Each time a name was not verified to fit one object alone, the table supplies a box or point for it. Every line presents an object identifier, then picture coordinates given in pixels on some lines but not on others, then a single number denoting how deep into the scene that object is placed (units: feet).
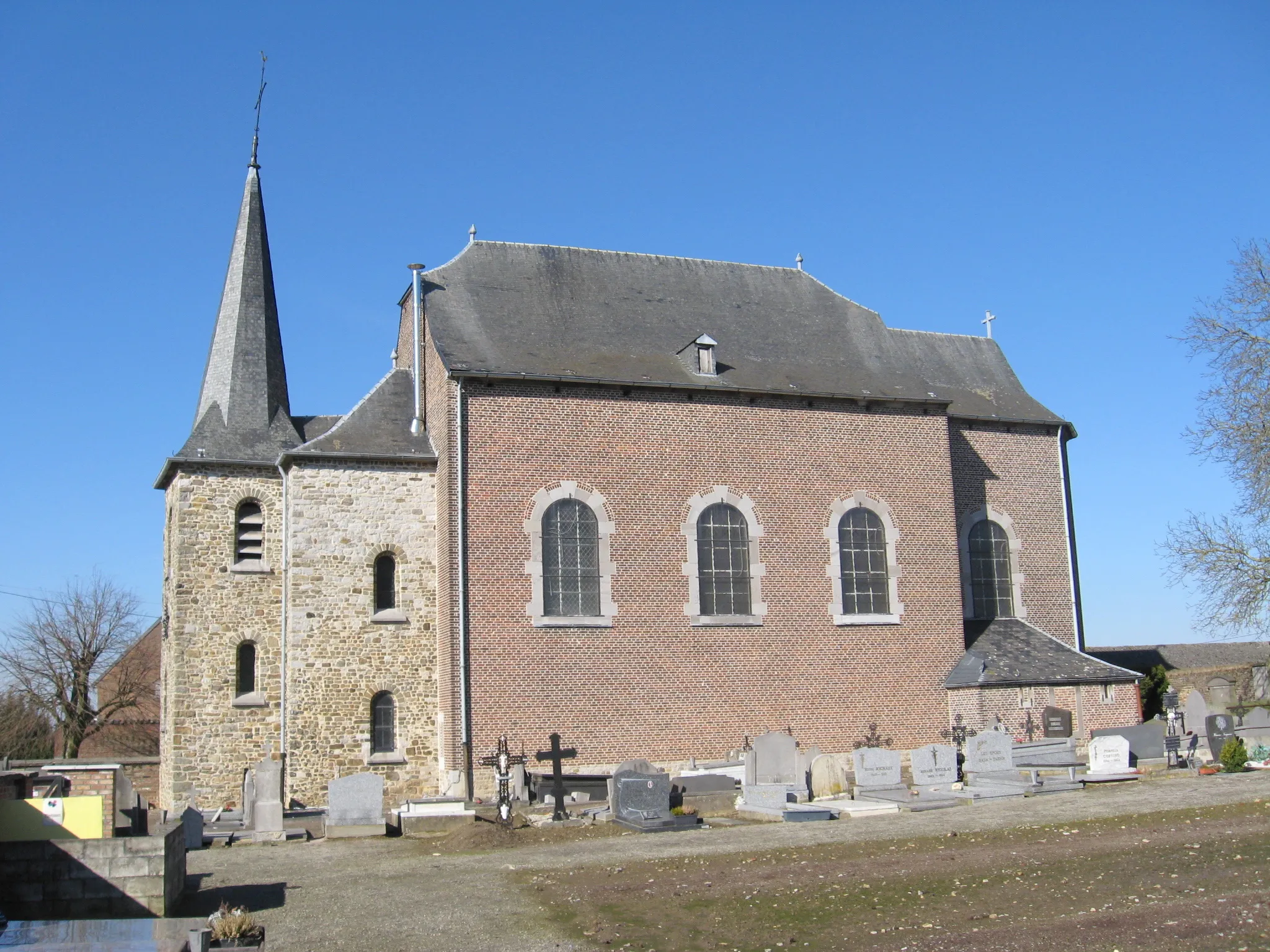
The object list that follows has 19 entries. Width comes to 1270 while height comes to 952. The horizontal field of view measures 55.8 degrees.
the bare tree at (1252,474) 71.31
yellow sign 33.32
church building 61.36
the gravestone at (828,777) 54.60
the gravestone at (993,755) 54.54
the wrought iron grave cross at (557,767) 52.29
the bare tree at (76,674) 114.73
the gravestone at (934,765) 54.54
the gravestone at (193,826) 48.93
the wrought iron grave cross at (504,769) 53.52
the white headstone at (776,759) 56.80
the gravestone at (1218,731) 59.31
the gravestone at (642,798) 49.03
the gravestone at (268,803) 50.65
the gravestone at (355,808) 50.42
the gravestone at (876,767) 52.85
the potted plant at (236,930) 26.13
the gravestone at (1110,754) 55.57
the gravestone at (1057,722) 63.93
